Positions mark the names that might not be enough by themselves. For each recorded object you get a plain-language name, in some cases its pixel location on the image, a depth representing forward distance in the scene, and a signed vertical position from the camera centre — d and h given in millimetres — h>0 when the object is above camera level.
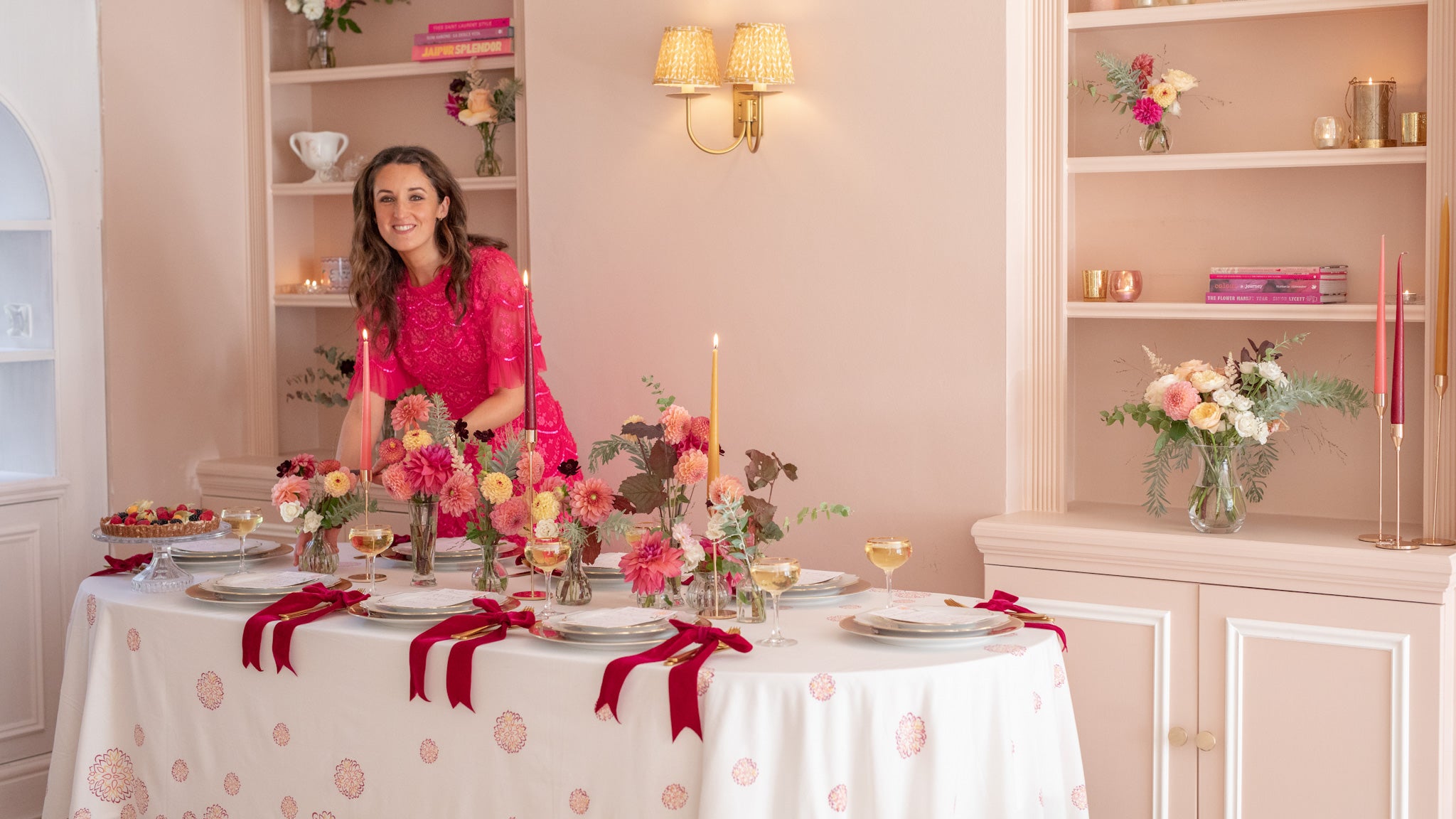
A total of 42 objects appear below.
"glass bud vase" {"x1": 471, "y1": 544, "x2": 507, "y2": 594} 2445 -406
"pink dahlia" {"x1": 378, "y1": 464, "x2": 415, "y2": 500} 2379 -213
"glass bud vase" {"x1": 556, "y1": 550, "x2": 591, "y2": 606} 2324 -403
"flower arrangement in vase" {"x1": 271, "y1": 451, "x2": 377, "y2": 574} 2488 -263
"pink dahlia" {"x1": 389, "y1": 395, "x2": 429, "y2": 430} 2521 -92
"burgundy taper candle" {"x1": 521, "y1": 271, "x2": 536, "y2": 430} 2061 -29
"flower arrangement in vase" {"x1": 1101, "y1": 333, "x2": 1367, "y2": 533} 2744 -120
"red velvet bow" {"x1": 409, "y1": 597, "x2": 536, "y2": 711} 2035 -450
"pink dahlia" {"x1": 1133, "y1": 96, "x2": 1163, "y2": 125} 3092 +589
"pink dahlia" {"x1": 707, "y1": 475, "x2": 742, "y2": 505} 2047 -204
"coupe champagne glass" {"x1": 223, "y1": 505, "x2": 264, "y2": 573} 2562 -305
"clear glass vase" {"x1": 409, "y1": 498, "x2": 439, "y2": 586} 2502 -331
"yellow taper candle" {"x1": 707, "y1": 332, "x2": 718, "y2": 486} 2080 -135
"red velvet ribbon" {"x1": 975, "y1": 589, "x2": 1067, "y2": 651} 2219 -422
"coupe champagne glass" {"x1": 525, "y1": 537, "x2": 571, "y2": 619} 2080 -306
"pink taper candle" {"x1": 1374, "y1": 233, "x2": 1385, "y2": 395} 2657 +23
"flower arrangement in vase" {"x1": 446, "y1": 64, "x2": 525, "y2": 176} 3961 +800
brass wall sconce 3230 +748
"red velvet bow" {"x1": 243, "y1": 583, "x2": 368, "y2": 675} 2203 -437
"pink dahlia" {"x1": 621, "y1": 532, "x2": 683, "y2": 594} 2107 -329
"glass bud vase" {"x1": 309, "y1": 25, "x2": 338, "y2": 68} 4352 +1059
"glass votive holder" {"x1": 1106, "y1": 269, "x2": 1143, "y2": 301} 3145 +178
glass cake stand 2533 -413
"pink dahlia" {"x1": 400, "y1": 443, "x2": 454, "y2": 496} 2387 -193
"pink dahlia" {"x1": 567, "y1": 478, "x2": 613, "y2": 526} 2215 -237
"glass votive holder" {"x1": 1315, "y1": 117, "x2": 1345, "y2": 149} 2963 +514
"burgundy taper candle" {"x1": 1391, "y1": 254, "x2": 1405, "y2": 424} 2656 -52
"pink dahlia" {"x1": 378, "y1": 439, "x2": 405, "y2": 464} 2443 -165
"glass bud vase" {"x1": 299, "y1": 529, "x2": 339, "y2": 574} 2615 -388
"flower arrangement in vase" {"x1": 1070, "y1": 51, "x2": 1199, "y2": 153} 3068 +639
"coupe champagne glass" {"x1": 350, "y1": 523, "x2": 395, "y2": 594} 2322 -315
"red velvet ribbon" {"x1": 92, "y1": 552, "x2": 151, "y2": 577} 2682 -412
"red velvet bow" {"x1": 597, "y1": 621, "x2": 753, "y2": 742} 1854 -449
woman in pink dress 3139 +154
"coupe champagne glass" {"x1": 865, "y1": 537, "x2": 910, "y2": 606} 2043 -303
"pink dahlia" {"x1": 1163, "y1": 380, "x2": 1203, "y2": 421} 2760 -91
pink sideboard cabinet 2594 -640
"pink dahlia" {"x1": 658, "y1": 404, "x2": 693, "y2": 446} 2205 -105
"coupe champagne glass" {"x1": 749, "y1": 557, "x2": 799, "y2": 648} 1956 -322
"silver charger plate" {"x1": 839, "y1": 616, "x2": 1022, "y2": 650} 1997 -435
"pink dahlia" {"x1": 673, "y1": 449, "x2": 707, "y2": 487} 2164 -178
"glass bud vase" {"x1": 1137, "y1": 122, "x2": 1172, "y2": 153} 3154 +532
